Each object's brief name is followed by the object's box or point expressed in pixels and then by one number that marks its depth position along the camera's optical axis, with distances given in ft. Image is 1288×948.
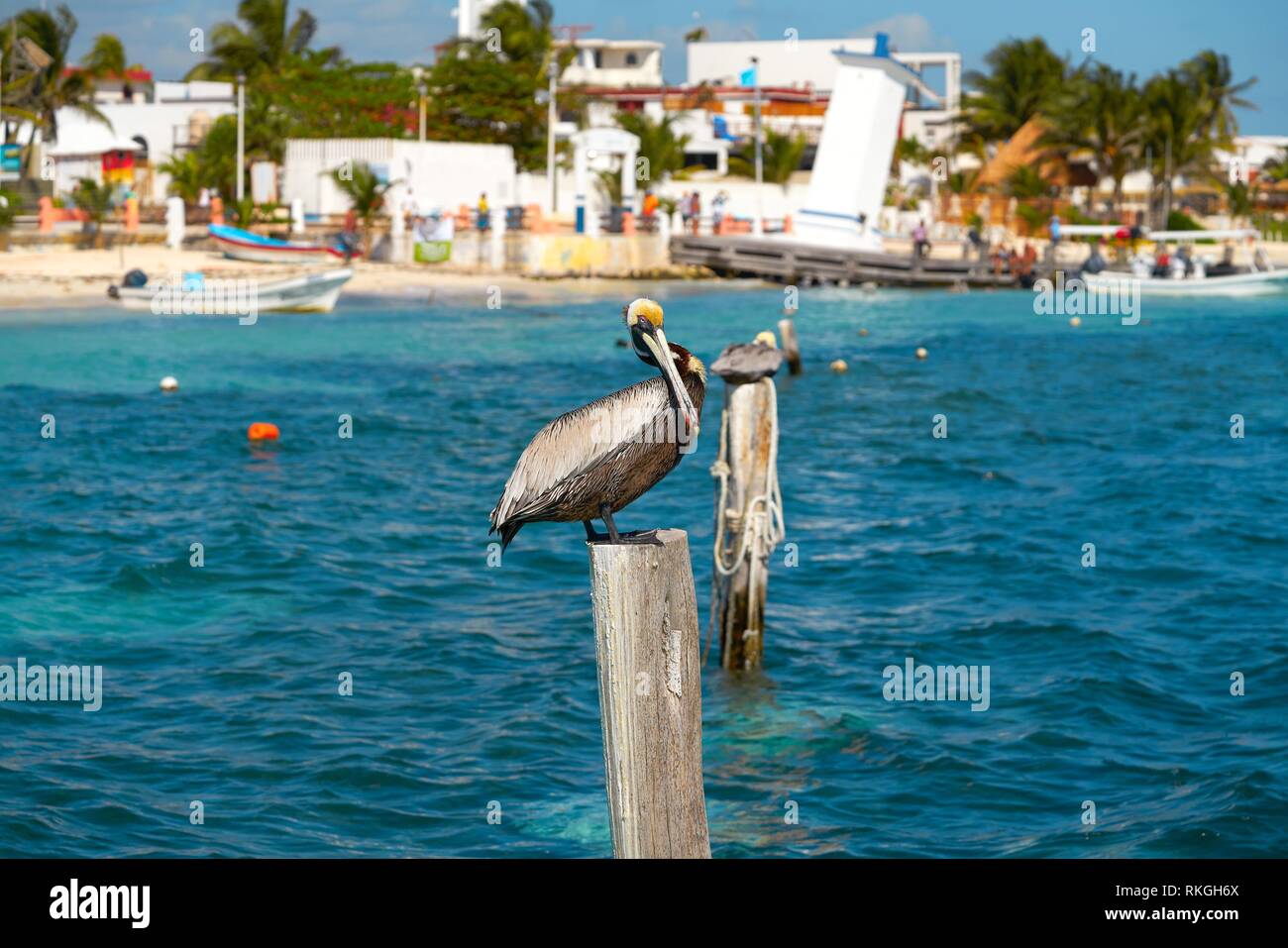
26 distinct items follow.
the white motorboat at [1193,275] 170.71
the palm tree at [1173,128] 232.94
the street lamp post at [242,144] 166.30
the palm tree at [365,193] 163.53
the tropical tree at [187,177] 173.37
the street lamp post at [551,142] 192.15
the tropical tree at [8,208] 146.30
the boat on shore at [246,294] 132.16
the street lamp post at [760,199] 195.11
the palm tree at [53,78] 176.76
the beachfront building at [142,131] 192.54
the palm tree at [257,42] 222.69
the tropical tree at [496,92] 211.82
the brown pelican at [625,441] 20.10
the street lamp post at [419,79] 216.95
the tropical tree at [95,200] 150.00
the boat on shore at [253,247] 147.74
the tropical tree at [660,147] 203.92
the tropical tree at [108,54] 271.28
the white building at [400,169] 176.04
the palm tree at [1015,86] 253.44
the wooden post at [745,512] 40.88
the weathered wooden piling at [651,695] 19.08
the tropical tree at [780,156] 223.71
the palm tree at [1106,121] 233.35
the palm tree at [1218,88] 248.32
